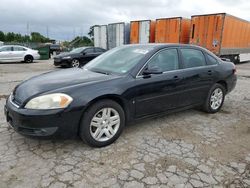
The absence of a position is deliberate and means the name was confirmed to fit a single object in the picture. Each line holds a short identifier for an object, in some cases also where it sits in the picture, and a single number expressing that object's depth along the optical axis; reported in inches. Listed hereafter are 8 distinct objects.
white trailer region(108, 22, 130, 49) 680.4
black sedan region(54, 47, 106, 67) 523.2
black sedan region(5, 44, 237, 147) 112.0
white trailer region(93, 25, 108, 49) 735.1
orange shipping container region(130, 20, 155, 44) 631.8
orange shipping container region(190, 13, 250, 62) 532.4
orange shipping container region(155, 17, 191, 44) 575.2
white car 623.5
